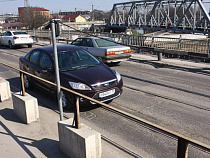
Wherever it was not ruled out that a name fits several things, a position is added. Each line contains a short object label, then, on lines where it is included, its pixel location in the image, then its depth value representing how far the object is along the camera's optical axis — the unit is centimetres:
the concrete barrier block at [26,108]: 566
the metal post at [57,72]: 439
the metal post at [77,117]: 411
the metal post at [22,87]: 578
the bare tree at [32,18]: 6147
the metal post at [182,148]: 278
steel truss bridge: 3112
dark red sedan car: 644
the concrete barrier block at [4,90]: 733
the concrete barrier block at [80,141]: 392
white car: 2231
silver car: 1246
